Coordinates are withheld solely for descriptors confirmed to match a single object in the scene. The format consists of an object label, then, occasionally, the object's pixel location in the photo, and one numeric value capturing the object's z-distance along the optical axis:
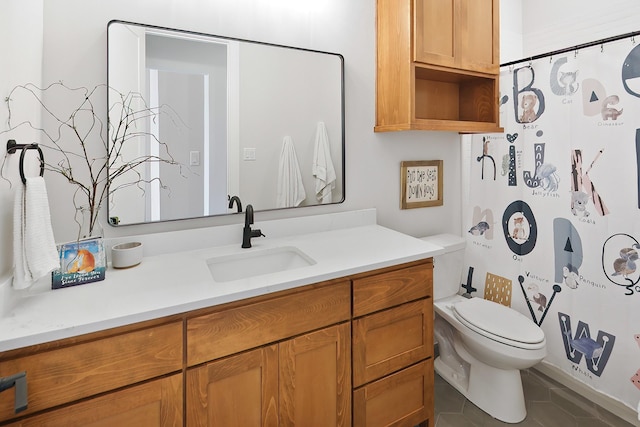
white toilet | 1.65
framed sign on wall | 2.09
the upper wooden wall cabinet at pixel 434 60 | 1.69
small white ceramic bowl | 1.25
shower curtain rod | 1.55
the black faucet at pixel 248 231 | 1.51
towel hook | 0.94
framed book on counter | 1.09
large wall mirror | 1.39
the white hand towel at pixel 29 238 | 0.94
